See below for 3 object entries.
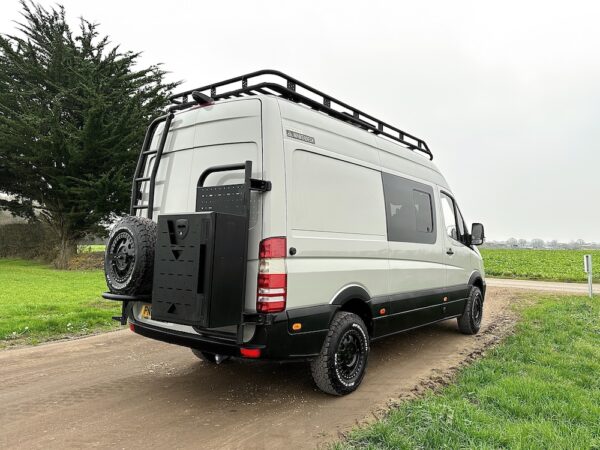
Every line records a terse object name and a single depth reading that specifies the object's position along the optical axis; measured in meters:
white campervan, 3.40
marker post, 10.83
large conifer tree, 16.59
